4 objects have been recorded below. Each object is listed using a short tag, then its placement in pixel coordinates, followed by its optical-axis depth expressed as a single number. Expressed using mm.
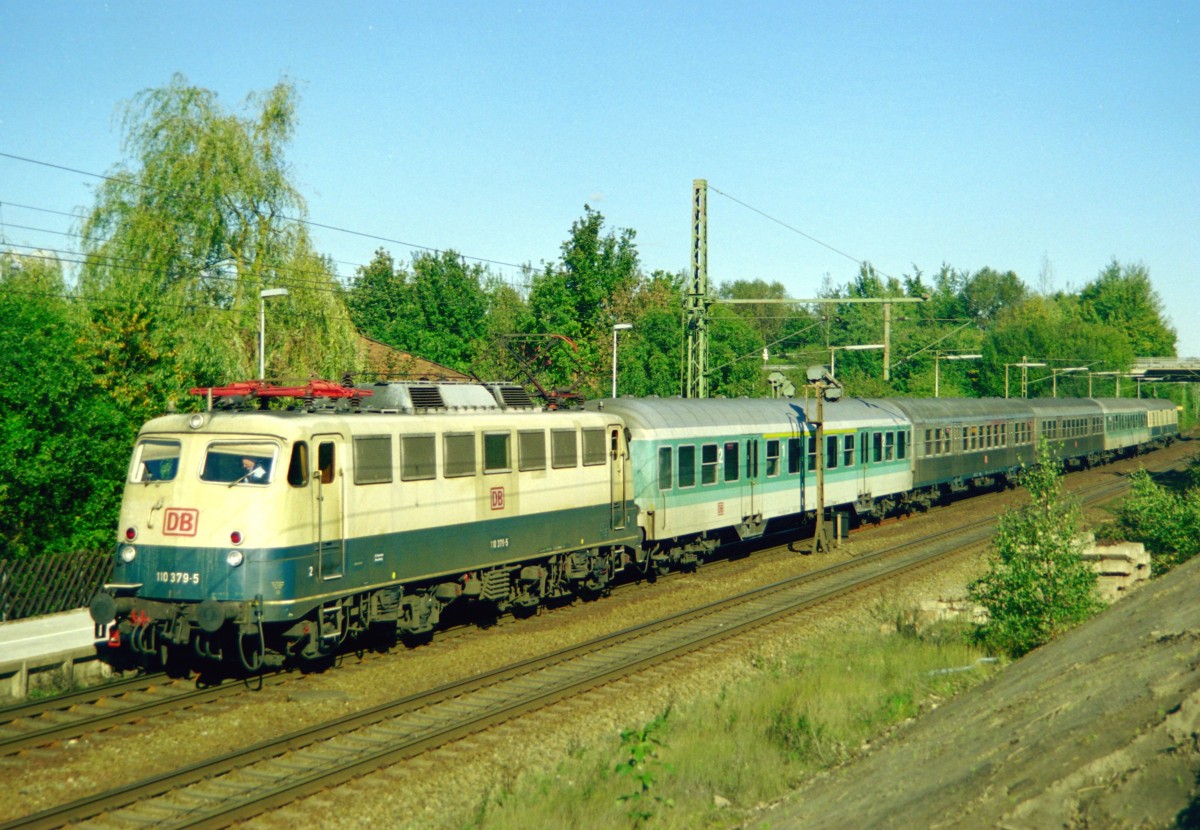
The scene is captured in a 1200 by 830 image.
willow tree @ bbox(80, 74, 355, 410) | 29344
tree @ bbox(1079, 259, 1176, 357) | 133000
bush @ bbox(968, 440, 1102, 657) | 16766
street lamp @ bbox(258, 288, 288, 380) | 24953
